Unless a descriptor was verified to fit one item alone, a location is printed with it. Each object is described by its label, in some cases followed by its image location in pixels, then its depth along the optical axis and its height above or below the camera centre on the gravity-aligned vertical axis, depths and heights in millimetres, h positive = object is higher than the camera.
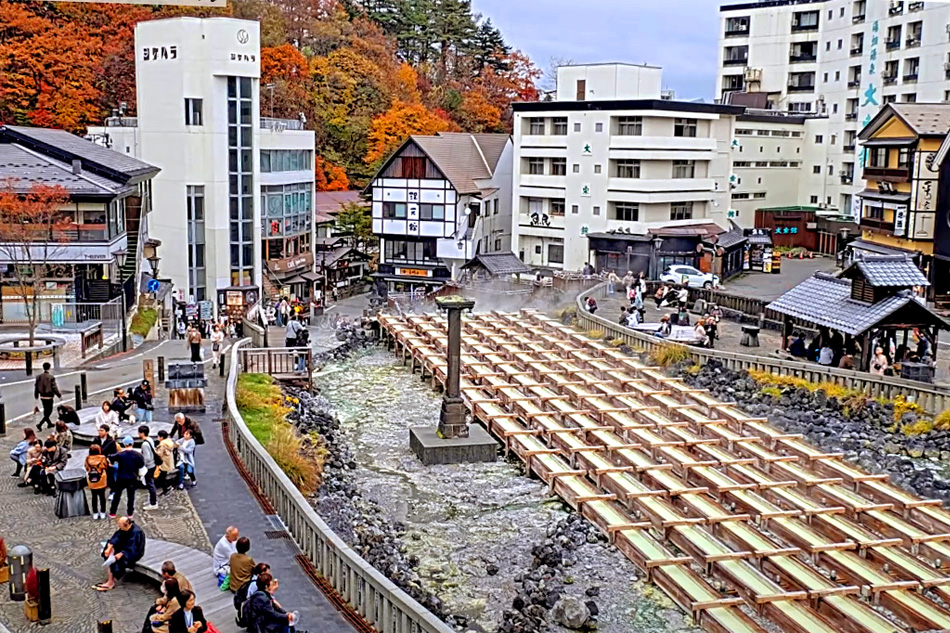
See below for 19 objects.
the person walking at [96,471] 15555 -4450
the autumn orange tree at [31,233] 31203 -1194
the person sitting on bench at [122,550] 13273 -4890
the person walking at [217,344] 29422 -4561
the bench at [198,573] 12102 -5220
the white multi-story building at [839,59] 56750 +10191
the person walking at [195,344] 27938 -4233
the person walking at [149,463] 16627 -4713
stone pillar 24547 -4928
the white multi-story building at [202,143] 48406 +2846
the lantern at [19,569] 12805 -4975
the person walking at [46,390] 21141 -4244
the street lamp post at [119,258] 35169 -2259
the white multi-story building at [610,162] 54688 +2449
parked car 47562 -3650
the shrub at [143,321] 34938 -4673
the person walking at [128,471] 15789 -4504
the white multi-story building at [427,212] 56875 -624
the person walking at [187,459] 17500 -4765
